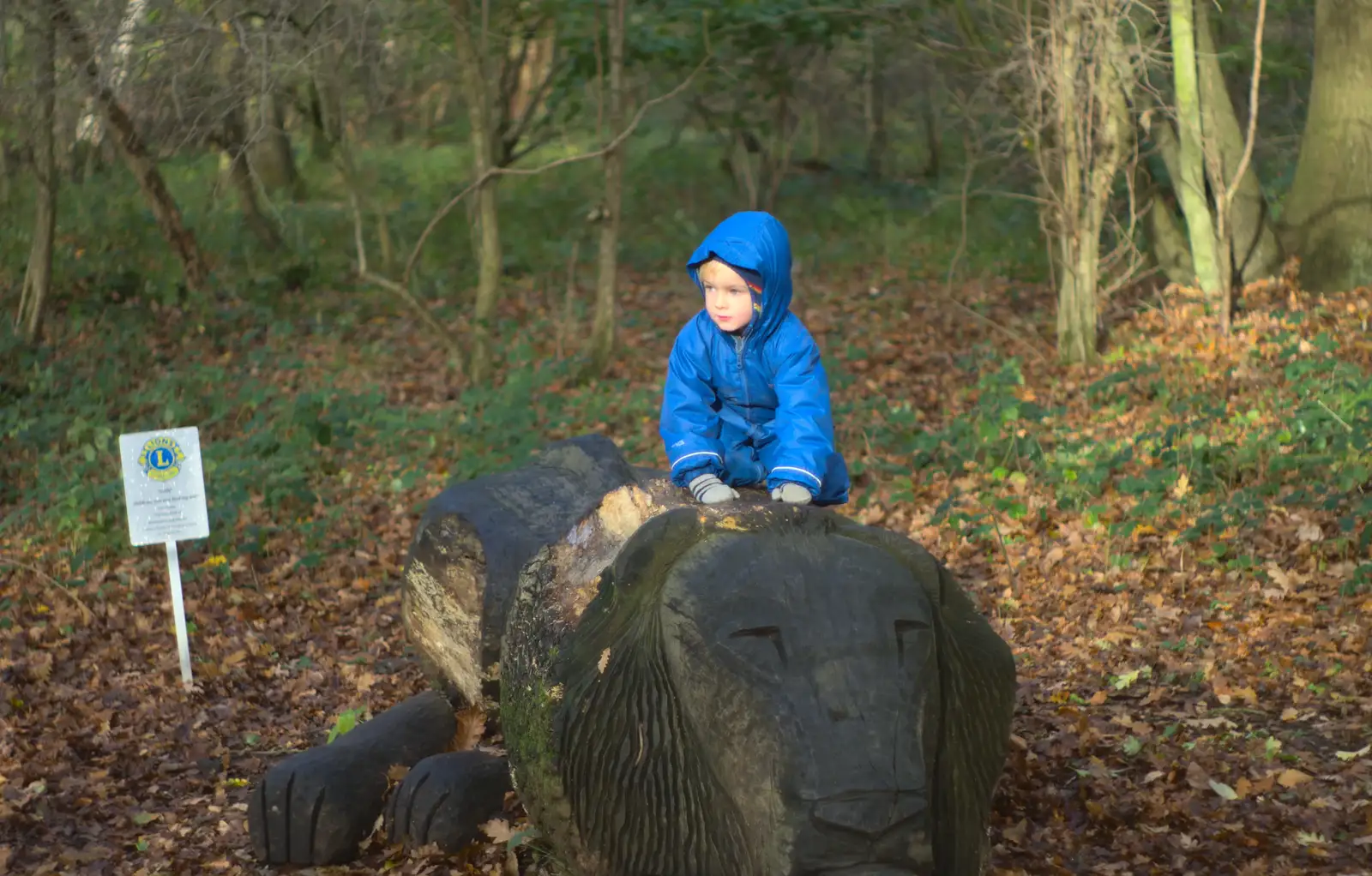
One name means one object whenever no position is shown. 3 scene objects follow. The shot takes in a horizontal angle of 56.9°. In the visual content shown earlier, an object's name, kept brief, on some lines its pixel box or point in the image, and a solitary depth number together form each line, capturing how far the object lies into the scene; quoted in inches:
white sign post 292.7
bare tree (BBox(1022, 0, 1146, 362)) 463.8
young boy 151.3
